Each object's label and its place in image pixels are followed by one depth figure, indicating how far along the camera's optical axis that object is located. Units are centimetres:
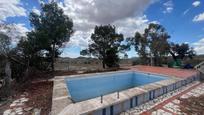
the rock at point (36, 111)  372
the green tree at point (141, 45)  1655
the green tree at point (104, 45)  1390
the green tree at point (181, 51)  1787
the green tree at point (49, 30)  924
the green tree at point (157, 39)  1543
